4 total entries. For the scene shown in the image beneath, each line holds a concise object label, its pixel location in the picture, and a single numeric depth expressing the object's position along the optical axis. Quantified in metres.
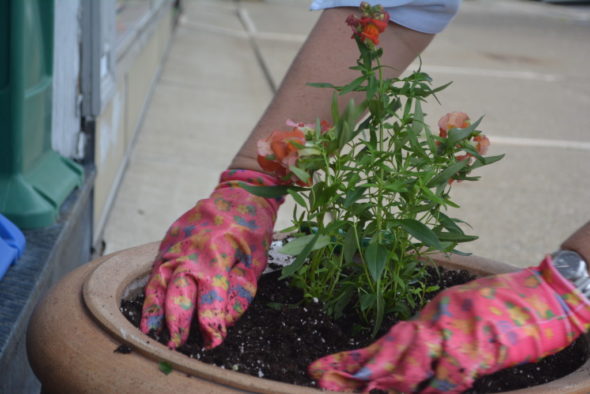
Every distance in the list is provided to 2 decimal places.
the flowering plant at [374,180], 1.63
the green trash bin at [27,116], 2.20
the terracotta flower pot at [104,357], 1.52
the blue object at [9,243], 2.05
